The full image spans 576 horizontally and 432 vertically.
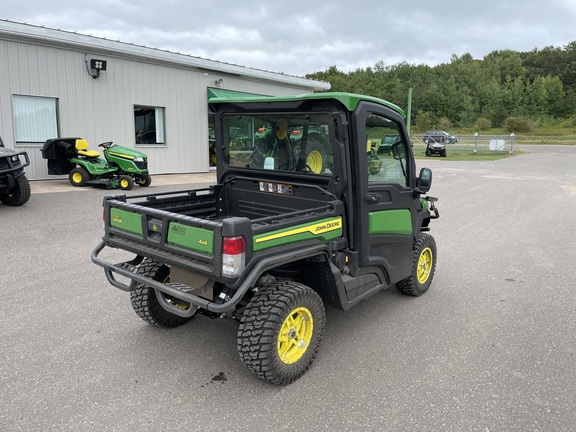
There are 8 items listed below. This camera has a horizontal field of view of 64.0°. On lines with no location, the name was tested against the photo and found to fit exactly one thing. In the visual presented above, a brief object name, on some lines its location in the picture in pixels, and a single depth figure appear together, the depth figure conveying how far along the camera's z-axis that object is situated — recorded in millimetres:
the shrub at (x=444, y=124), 70556
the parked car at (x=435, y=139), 30605
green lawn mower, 11539
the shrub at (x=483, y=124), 69375
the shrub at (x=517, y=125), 63406
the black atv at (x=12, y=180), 8398
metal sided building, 11773
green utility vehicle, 2924
